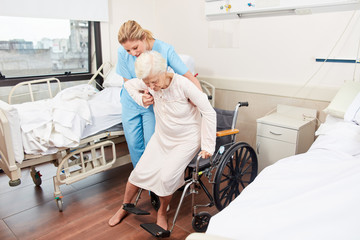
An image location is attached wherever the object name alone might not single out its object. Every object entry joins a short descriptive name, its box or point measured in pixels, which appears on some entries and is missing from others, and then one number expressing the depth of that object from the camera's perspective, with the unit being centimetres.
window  301
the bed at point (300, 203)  98
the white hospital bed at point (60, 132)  194
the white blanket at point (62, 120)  201
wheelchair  187
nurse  191
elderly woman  182
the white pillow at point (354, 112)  198
